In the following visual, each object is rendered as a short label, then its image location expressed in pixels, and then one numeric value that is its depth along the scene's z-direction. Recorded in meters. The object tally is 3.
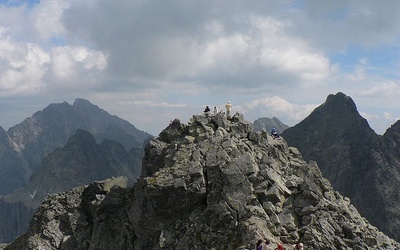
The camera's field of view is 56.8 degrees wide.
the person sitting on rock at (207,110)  57.23
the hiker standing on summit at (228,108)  57.34
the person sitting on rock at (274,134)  57.22
